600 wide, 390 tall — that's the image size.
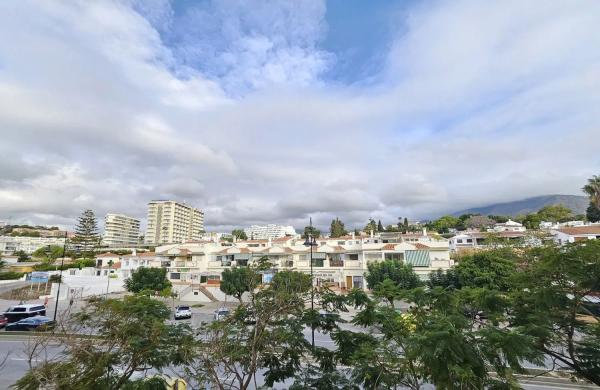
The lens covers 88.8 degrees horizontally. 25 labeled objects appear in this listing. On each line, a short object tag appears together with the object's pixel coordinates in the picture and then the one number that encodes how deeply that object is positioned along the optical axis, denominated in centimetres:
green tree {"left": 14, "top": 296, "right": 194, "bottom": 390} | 557
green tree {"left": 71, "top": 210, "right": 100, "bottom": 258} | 6931
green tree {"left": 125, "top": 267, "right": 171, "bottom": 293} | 3697
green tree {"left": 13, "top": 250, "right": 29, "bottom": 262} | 6550
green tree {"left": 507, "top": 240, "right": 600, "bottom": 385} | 594
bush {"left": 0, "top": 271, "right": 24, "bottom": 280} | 4617
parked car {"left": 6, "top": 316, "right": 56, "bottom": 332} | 2325
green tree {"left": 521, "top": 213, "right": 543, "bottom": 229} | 6569
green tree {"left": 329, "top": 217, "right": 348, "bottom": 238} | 8926
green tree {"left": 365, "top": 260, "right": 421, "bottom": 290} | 3253
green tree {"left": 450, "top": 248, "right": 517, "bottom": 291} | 2673
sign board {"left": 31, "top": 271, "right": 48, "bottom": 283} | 4203
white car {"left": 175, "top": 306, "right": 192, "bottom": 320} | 2795
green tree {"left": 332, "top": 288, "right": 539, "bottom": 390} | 491
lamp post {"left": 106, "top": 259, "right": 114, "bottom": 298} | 4347
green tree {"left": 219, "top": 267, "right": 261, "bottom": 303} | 3222
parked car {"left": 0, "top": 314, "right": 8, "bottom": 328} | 2441
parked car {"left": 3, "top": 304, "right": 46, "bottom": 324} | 2616
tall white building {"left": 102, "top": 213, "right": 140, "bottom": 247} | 13775
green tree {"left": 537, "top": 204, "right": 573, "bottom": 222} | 7346
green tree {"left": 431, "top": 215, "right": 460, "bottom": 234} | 9271
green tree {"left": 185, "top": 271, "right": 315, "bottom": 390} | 661
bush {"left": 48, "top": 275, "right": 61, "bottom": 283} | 4184
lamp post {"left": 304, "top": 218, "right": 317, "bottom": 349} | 792
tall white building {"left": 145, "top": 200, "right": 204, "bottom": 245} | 12406
